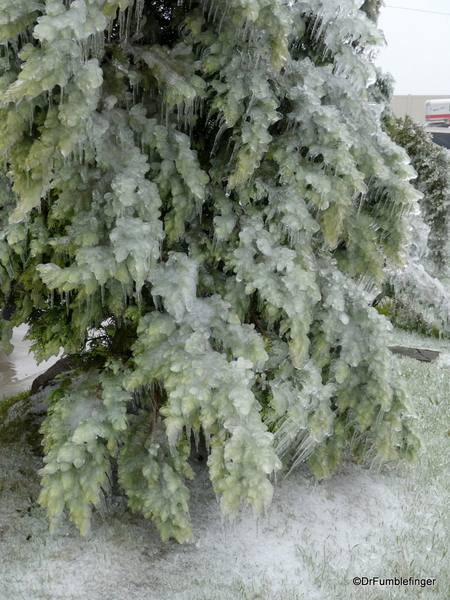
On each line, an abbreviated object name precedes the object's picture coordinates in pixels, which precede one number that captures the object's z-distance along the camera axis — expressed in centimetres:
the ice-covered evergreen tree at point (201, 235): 264
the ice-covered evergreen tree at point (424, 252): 802
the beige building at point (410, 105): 2695
